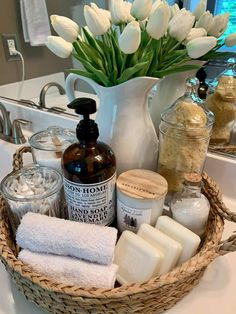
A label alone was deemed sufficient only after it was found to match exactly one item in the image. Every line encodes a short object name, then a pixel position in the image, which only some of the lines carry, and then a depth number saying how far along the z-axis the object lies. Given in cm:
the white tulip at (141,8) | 44
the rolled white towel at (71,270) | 37
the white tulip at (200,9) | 53
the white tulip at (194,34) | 47
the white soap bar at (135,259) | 39
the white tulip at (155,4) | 48
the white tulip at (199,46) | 43
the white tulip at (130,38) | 39
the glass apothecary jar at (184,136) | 50
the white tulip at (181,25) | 43
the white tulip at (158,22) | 40
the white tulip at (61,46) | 46
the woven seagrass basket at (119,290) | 34
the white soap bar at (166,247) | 40
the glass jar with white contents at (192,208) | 46
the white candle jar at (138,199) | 44
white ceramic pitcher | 47
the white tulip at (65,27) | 44
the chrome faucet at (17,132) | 88
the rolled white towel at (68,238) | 39
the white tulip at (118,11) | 45
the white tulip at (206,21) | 50
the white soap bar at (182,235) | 42
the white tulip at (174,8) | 53
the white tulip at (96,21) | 42
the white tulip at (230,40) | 53
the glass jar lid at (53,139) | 58
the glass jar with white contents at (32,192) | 46
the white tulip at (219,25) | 51
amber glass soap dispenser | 43
